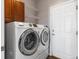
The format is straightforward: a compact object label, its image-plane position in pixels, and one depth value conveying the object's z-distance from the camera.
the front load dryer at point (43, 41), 1.50
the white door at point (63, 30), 1.65
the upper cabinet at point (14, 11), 1.39
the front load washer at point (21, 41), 1.14
